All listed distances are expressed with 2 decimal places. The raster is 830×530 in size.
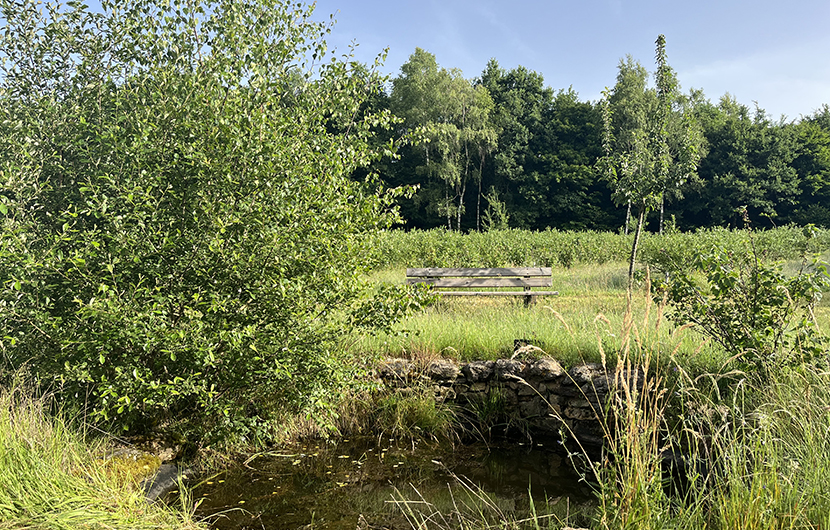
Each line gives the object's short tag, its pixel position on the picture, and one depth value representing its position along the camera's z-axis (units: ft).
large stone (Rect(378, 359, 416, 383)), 19.88
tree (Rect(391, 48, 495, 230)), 114.21
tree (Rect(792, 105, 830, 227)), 126.00
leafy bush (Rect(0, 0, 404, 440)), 12.50
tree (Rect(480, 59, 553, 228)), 136.46
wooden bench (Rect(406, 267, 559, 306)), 36.55
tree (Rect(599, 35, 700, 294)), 33.06
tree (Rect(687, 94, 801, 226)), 127.03
